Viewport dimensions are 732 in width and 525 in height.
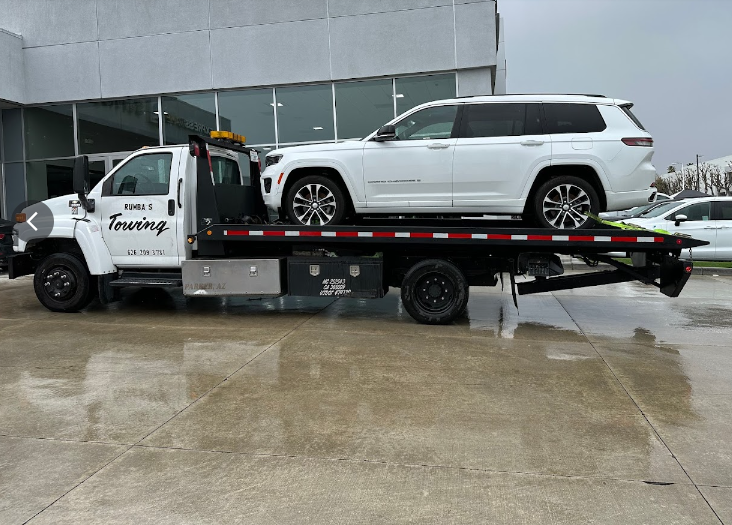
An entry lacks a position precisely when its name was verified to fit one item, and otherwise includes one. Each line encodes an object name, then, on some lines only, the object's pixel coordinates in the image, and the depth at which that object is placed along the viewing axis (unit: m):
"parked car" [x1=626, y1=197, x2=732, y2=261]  12.48
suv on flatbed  6.39
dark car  10.97
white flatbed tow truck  6.89
